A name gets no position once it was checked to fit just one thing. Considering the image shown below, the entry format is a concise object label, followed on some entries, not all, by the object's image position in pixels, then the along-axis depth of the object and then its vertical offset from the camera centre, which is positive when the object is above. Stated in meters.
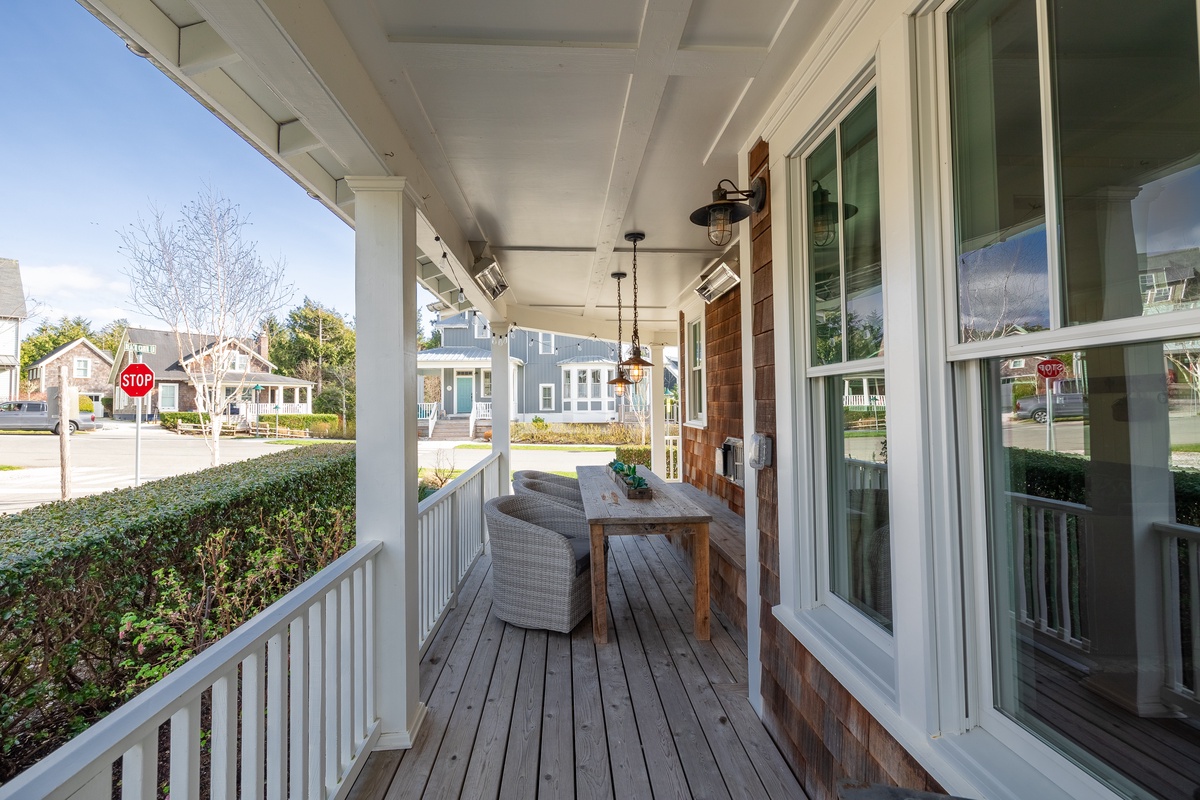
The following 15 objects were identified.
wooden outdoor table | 3.38 -0.71
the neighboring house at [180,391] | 17.97 +1.06
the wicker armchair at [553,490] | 4.87 -0.71
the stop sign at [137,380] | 6.60 +0.48
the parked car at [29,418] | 15.48 +0.10
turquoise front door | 21.25 +0.68
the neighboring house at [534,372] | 20.88 +1.52
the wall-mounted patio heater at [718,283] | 4.25 +1.00
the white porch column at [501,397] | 6.24 +0.18
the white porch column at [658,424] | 8.00 -0.18
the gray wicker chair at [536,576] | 3.38 -0.98
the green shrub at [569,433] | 18.44 -0.68
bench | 3.46 -1.00
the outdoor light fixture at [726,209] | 2.38 +0.83
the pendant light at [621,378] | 5.17 +0.31
